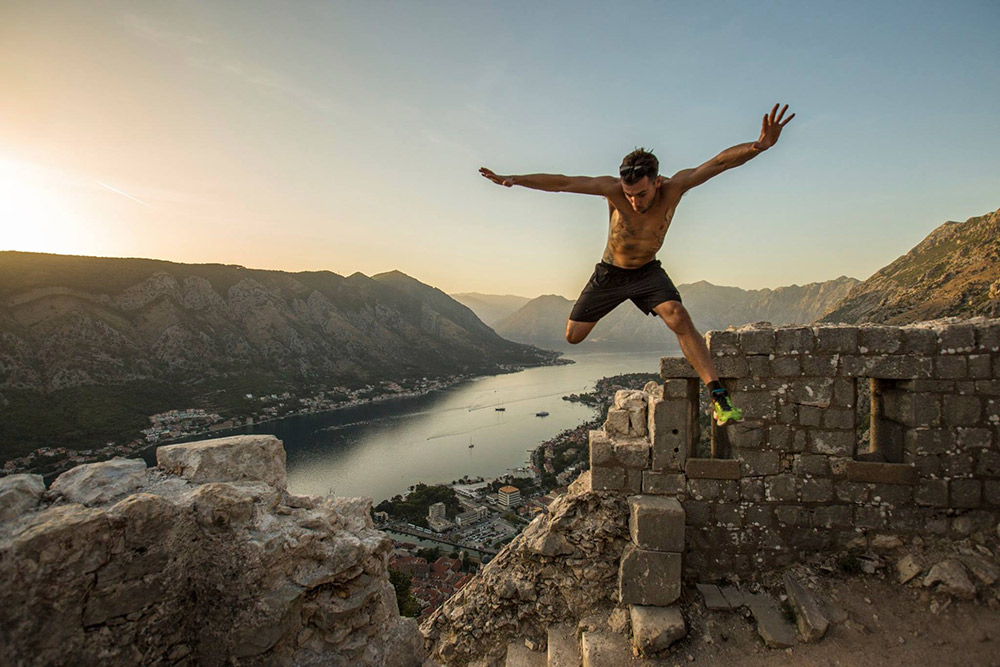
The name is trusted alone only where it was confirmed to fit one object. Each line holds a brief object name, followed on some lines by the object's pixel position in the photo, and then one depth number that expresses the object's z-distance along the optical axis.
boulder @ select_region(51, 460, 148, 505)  2.49
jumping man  3.28
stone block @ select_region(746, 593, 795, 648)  3.74
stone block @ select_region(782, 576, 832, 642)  3.71
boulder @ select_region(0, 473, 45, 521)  2.19
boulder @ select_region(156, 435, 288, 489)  3.01
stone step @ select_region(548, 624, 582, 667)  4.11
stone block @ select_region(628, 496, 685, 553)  4.19
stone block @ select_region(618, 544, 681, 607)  4.17
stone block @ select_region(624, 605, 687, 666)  3.86
